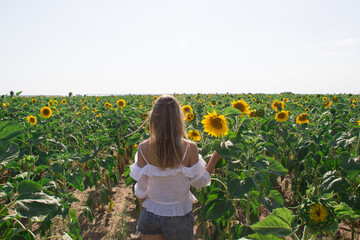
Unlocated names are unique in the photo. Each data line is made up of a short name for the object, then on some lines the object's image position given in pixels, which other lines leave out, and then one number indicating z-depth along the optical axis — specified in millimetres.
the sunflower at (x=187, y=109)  5023
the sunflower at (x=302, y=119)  5269
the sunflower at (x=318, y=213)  985
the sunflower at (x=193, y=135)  3549
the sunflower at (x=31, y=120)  5529
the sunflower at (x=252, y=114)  4242
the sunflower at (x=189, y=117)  4406
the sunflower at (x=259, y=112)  3516
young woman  2143
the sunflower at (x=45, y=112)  6074
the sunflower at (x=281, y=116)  5105
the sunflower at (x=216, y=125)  2482
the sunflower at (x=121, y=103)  7881
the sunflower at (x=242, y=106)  3277
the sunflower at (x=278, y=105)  5377
